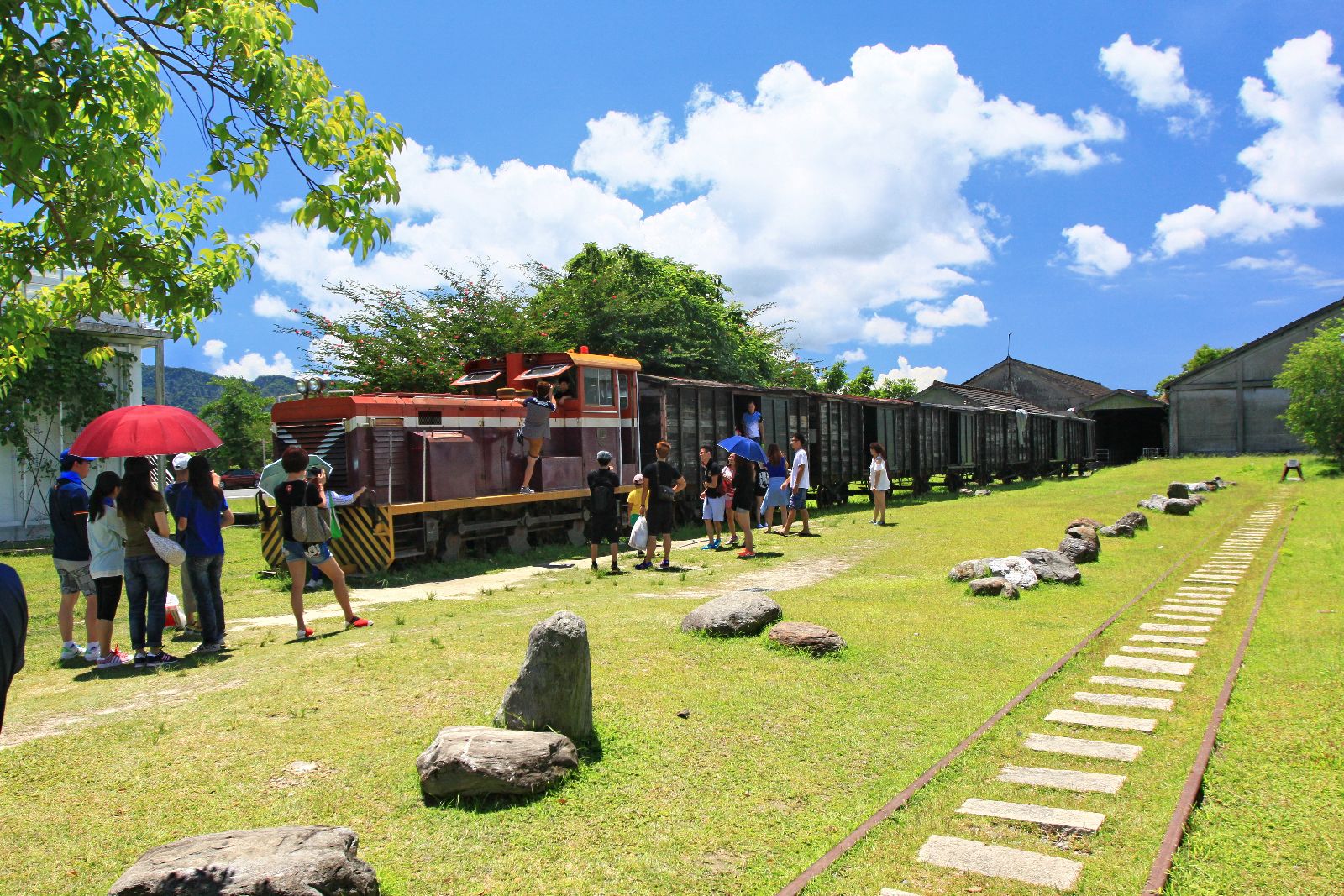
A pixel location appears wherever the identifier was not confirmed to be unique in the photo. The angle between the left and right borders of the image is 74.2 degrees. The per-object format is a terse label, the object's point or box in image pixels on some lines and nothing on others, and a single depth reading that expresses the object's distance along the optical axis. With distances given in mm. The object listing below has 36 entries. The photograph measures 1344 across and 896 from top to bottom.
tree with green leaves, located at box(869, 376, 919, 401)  60469
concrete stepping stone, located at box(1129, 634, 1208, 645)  7949
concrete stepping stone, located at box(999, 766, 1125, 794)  4668
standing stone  5180
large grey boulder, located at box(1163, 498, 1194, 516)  20141
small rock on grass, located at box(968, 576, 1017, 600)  9977
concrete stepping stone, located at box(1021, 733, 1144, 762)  5137
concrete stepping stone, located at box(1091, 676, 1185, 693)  6502
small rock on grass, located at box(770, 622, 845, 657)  7227
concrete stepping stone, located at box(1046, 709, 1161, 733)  5621
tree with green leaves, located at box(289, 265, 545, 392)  20844
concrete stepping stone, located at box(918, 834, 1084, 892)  3742
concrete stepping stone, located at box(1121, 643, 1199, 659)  7473
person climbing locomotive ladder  14375
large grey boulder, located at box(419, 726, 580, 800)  4504
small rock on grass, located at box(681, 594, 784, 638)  7660
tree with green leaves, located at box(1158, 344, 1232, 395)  78750
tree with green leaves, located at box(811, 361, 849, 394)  53000
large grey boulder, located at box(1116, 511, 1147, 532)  16391
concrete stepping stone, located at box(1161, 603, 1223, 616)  9219
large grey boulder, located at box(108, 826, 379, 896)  3305
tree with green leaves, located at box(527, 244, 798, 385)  26891
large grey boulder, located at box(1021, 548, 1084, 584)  10867
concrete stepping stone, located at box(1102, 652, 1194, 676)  6961
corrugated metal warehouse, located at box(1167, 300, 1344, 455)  44375
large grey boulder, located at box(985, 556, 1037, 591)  10281
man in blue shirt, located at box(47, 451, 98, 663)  7734
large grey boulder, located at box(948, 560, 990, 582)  10766
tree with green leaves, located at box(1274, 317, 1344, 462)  32469
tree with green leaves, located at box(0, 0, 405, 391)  4426
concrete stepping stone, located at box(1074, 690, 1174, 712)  6062
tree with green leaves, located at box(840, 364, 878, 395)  58188
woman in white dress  18297
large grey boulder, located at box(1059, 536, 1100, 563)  12353
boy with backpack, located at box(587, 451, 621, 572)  12375
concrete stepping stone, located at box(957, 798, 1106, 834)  4207
